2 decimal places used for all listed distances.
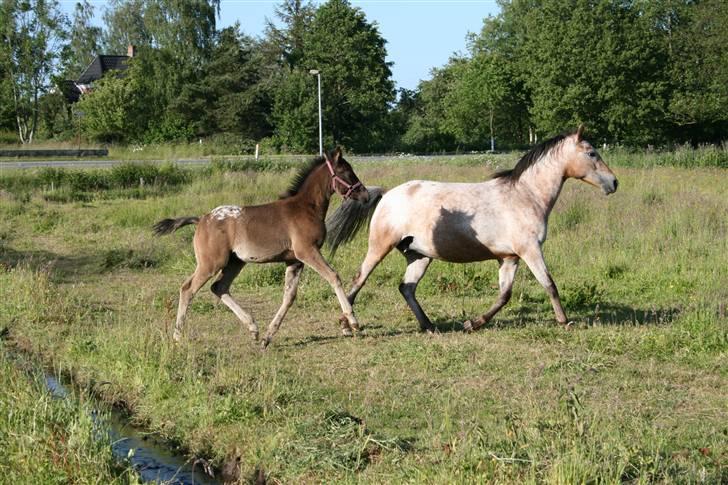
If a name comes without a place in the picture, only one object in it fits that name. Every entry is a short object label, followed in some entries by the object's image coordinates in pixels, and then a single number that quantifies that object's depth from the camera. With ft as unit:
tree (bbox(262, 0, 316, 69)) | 222.69
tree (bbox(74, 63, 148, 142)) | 184.75
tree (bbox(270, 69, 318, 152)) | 181.98
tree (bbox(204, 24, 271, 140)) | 190.70
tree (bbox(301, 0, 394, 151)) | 194.39
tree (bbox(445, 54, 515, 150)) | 200.13
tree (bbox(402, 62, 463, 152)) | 210.38
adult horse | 31.35
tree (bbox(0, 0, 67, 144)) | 188.27
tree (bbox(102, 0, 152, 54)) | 248.32
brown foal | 29.50
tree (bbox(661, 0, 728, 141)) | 148.25
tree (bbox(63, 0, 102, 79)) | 256.32
